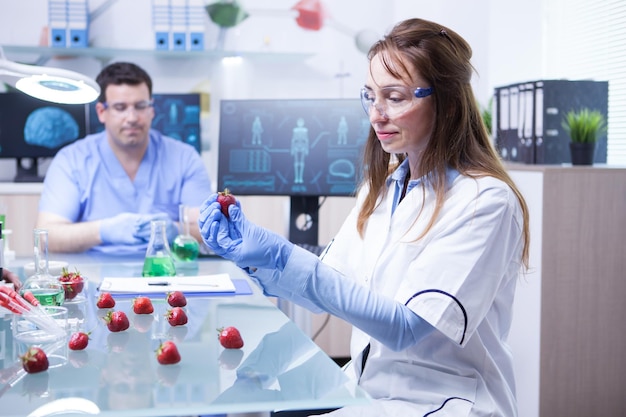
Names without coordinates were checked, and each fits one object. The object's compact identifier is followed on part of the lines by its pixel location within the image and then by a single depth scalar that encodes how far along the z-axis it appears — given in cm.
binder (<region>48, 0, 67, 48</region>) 415
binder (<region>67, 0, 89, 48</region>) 420
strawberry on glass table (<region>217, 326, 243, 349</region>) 141
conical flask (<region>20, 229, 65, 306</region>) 170
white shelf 426
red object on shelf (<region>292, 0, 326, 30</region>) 462
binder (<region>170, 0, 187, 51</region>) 430
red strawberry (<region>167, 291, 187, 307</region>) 173
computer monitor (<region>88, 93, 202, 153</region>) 431
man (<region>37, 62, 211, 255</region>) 316
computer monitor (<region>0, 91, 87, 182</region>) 416
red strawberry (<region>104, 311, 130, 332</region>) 152
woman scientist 150
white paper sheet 193
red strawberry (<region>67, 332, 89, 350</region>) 138
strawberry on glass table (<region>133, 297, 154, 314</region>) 167
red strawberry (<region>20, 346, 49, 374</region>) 124
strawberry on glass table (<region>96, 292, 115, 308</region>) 174
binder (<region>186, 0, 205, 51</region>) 428
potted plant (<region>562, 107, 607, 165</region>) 299
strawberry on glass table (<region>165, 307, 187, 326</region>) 156
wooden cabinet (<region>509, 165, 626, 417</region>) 288
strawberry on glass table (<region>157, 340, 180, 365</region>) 130
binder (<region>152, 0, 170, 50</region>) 426
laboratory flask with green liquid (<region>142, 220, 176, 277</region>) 211
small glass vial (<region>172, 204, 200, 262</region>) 241
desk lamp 177
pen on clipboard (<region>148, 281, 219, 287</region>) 198
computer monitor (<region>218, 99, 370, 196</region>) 279
